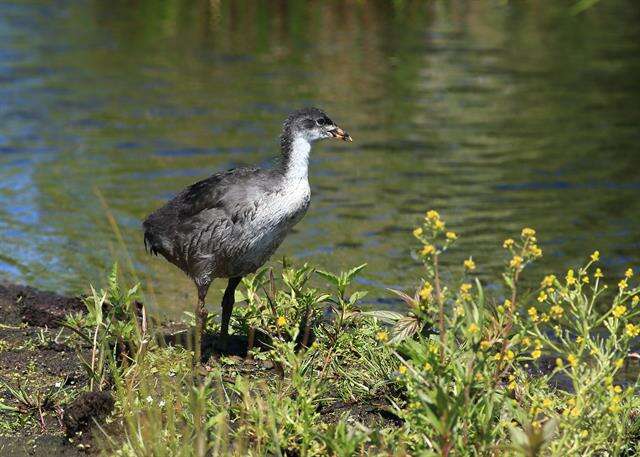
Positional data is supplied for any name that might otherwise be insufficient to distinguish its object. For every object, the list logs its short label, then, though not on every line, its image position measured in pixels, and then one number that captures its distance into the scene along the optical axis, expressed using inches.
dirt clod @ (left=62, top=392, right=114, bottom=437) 484.4
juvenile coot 581.9
